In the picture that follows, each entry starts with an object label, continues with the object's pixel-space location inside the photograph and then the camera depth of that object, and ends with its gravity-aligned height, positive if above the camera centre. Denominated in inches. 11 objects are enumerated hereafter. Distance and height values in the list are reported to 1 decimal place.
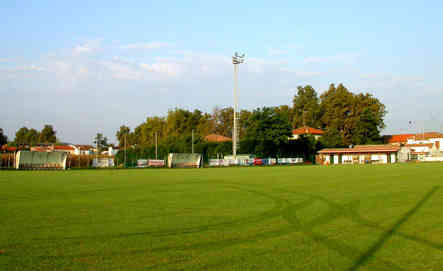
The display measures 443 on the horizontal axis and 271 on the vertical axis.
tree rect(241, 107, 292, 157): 2541.8 +194.3
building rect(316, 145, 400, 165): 2623.0 +59.7
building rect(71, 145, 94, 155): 4570.1 +196.9
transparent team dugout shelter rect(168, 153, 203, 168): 1941.4 +11.3
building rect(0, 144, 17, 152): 3239.2 +116.2
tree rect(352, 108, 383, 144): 2979.8 +257.4
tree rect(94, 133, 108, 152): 5017.2 +273.5
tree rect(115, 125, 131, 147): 4977.6 +371.1
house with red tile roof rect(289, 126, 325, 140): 3363.7 +272.4
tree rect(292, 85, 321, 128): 3663.9 +515.8
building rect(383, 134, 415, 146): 4353.8 +292.1
